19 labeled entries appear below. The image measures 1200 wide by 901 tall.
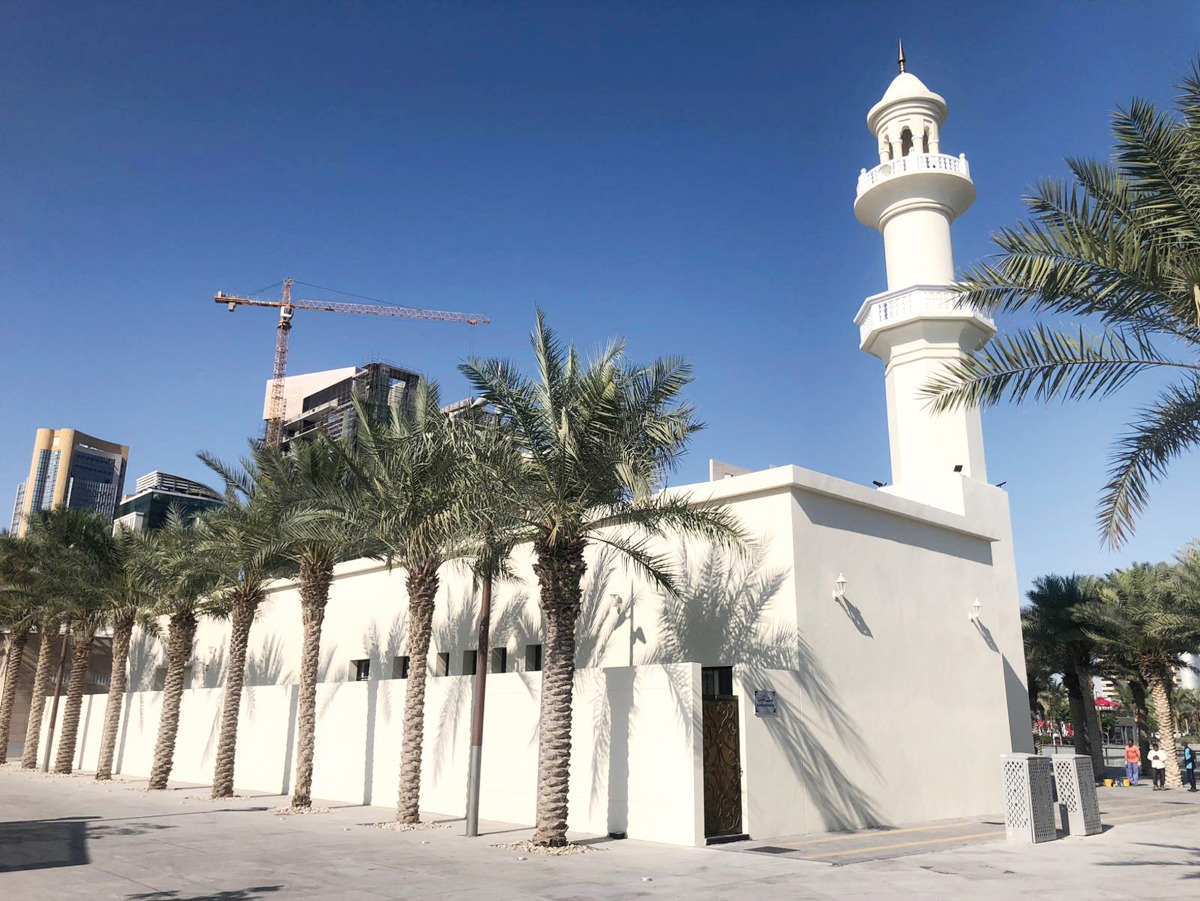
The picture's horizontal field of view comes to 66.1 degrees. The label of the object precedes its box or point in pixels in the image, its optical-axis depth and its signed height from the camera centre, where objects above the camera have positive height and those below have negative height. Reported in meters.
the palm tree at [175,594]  23.27 +2.65
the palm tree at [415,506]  15.77 +3.30
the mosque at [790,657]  14.84 +0.86
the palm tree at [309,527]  18.45 +3.24
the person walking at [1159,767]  28.14 -1.75
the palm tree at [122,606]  27.67 +2.63
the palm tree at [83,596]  29.12 +2.93
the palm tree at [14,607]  33.38 +2.96
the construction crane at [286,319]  120.38 +48.33
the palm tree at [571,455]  14.16 +3.69
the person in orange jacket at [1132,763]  30.81 -1.80
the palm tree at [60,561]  29.31 +4.11
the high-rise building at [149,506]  103.81 +21.42
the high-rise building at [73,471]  191.62 +45.18
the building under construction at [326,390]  124.12 +41.16
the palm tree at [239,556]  19.95 +3.03
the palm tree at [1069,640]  30.42 +2.13
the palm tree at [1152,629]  27.64 +2.31
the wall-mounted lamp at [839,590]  16.81 +1.99
